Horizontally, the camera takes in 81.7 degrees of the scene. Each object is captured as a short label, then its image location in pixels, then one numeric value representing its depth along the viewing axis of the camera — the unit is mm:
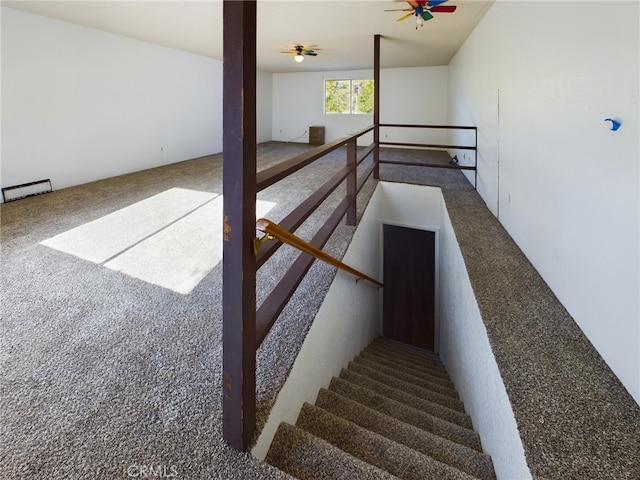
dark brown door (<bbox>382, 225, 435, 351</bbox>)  6367
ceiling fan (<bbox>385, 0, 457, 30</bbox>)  3619
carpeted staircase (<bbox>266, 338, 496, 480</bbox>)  1287
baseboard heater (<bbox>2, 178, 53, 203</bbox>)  4320
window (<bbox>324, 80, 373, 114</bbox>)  9812
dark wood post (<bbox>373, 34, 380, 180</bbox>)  5109
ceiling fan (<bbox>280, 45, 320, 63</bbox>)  6375
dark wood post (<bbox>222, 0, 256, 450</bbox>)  941
